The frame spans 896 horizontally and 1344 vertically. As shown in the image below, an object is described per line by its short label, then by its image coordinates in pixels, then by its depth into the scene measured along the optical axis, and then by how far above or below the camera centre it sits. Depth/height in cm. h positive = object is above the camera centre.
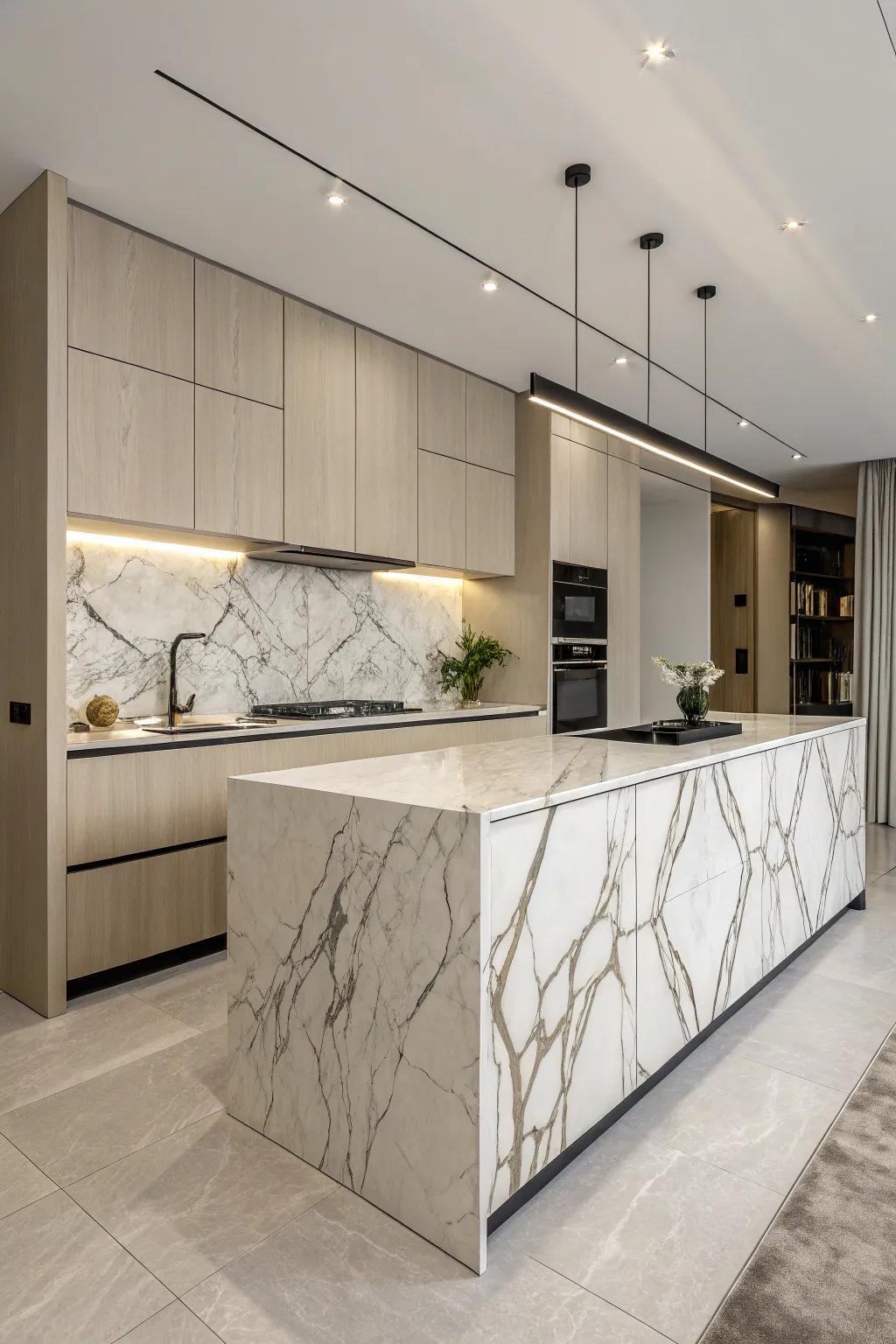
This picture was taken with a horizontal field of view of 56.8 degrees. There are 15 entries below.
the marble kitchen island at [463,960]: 160 -65
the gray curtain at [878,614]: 621 +42
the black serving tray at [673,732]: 282 -23
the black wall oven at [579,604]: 490 +40
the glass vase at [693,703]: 317 -13
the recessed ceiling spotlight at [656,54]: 211 +158
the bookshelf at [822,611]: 741 +55
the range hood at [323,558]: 367 +52
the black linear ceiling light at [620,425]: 267 +88
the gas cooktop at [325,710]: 371 -20
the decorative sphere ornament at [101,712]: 313 -17
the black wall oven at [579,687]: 492 -11
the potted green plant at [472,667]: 493 +1
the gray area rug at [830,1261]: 144 -114
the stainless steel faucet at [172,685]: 329 -8
